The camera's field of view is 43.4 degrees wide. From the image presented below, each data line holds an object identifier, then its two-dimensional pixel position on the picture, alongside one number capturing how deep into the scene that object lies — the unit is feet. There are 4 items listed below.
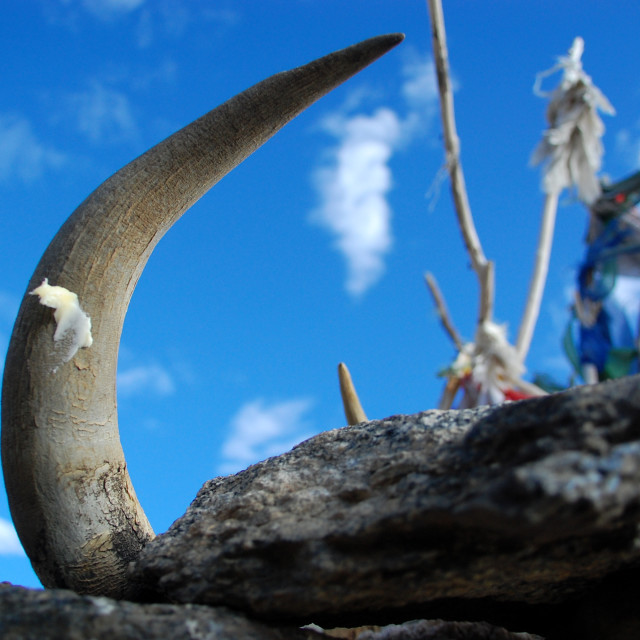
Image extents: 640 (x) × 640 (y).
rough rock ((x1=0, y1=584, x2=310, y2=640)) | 1.44
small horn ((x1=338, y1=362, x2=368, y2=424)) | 2.60
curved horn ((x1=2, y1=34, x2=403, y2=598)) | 1.81
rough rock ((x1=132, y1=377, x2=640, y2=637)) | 1.33
